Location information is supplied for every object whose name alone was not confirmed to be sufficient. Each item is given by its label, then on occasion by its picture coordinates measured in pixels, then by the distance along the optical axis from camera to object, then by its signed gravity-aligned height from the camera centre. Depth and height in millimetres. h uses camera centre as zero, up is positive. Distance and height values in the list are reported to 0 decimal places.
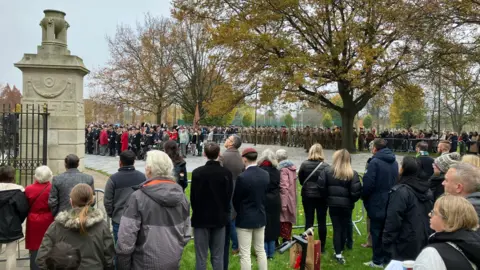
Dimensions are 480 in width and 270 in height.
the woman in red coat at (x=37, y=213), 4840 -1026
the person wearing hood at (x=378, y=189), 5980 -828
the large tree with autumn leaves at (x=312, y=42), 21828 +5188
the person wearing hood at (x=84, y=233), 3316 -877
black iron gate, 8844 -173
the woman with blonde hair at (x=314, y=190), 6254 -895
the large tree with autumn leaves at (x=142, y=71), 37844 +5687
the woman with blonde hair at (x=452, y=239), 2508 -671
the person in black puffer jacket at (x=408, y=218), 4836 -1016
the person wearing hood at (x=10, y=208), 4645 -939
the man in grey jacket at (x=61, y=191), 4773 -739
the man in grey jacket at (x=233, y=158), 6031 -398
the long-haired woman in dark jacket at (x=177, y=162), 5848 -463
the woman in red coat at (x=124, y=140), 21156 -522
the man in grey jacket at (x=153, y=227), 3566 -871
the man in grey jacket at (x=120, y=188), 4762 -691
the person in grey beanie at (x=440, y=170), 5250 -478
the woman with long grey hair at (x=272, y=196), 6070 -975
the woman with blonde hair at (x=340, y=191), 5961 -860
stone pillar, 9273 +1034
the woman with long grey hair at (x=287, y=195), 6434 -1008
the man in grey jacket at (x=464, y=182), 3607 -432
